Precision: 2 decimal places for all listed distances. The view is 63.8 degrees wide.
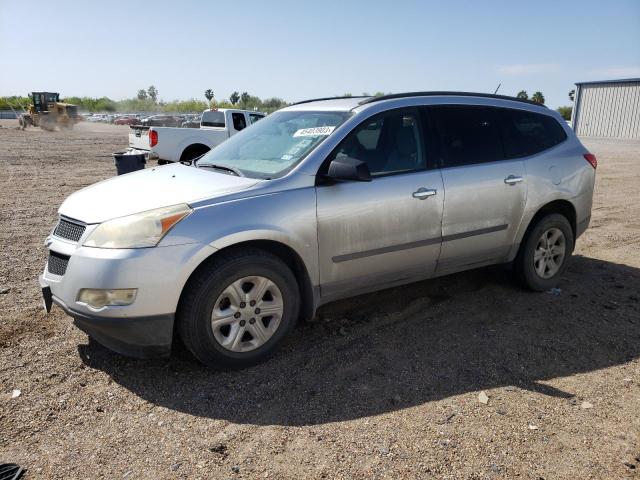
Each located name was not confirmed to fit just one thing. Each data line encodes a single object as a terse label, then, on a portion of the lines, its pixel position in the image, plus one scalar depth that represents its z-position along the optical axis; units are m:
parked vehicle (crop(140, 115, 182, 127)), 20.24
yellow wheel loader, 41.47
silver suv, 3.20
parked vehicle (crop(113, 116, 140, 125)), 59.22
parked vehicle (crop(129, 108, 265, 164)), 12.40
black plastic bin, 8.98
